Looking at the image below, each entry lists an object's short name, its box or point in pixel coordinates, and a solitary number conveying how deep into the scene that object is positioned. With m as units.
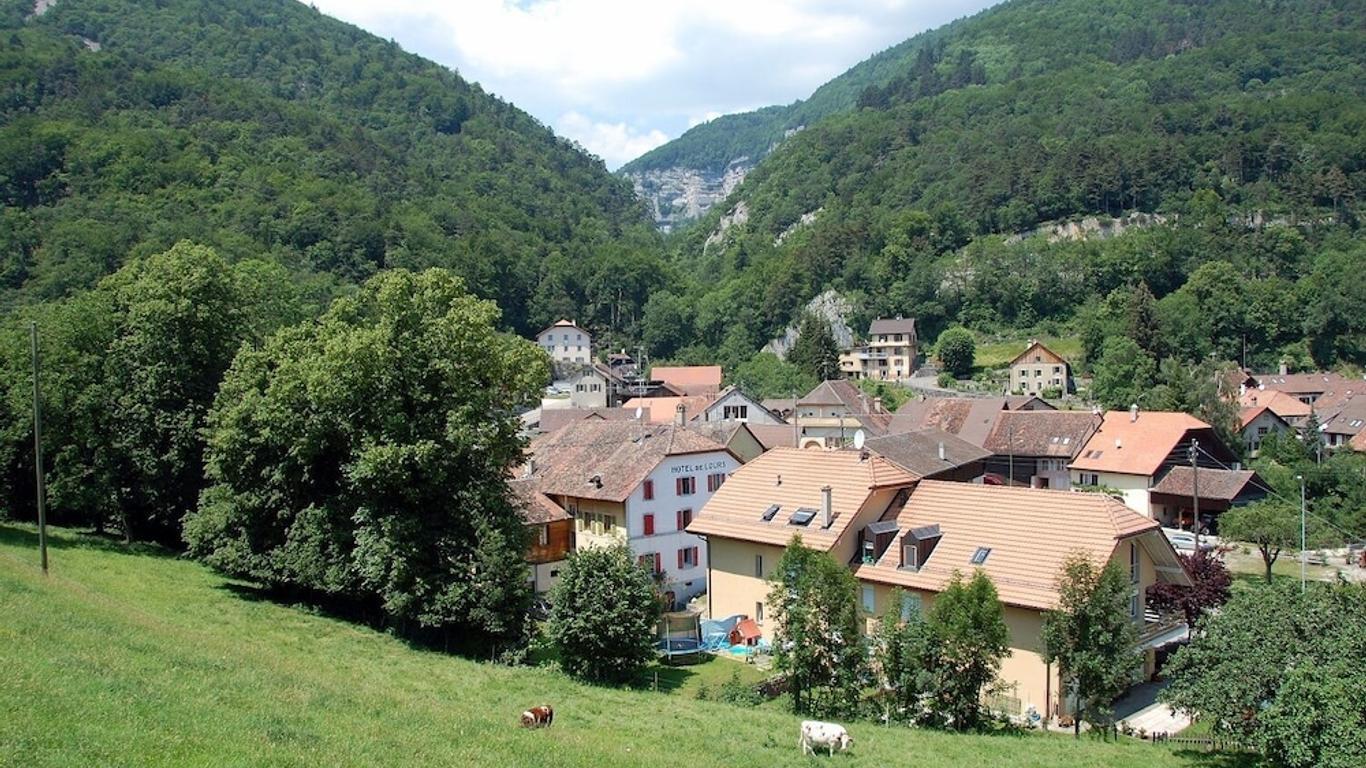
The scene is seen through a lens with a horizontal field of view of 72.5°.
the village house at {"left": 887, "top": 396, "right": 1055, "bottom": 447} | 63.12
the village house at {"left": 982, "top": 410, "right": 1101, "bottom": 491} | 58.81
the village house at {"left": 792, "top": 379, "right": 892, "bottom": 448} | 73.44
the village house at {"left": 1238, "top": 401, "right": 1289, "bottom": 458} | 71.38
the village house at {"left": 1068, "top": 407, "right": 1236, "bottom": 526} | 53.12
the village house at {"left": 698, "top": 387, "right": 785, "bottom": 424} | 74.25
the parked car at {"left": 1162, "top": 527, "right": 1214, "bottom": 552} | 45.81
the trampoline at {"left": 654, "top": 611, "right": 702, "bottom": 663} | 30.84
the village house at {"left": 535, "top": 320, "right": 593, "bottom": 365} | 134.62
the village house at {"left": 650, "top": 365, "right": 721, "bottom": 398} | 105.71
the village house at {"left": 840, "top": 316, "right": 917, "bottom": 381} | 120.19
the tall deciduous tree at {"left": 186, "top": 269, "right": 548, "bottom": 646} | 28.22
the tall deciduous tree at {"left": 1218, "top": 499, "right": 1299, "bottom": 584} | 40.31
